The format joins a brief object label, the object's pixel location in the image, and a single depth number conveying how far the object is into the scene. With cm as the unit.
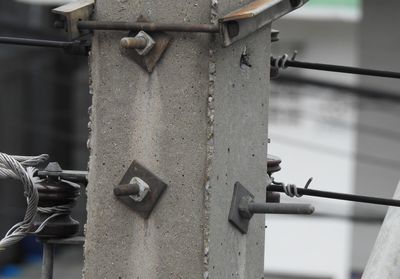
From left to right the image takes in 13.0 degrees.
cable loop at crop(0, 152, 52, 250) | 490
